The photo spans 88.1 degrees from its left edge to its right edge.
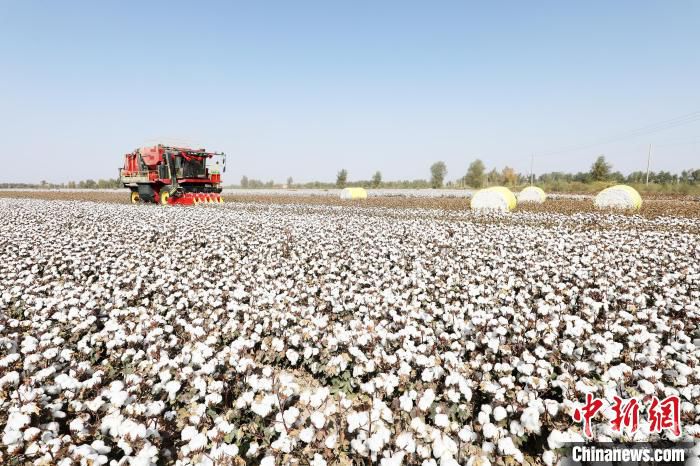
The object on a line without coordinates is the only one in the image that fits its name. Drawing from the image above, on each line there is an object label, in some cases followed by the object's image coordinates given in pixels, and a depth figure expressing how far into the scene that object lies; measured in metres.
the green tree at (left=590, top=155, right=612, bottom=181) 62.62
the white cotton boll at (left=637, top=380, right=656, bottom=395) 3.57
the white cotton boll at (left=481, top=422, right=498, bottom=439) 3.16
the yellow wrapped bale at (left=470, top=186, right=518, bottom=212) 21.73
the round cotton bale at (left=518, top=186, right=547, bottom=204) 28.81
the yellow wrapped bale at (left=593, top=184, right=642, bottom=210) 21.22
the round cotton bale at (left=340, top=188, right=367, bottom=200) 36.75
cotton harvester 25.92
